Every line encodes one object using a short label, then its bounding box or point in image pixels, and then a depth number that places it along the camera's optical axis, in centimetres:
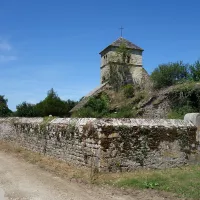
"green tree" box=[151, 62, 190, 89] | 2238
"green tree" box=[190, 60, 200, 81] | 2222
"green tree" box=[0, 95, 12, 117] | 3614
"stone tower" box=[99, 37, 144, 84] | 4009
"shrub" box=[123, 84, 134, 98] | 2719
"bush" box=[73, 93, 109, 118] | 2369
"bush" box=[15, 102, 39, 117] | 2962
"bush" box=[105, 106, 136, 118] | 1898
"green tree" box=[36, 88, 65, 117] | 3606
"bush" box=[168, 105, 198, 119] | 1753
